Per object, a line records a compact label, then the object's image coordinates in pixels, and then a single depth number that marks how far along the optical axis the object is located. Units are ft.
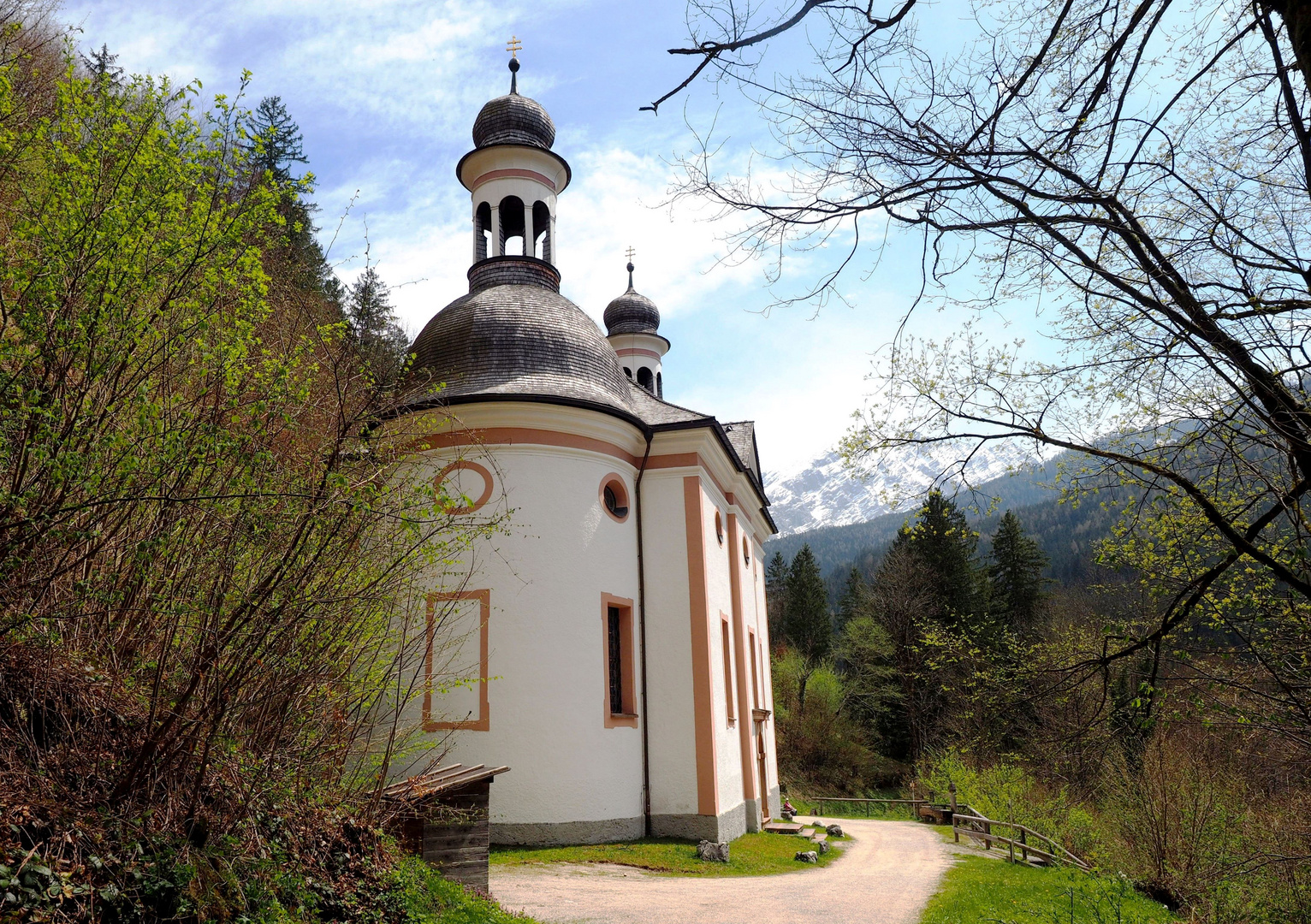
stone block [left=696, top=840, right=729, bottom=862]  42.93
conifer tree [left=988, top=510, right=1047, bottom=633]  147.43
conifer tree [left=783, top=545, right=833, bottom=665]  180.96
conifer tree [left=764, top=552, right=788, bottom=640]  193.88
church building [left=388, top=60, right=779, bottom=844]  44.19
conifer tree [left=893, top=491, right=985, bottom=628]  140.05
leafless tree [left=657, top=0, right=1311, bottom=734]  13.65
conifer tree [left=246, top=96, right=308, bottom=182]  87.09
